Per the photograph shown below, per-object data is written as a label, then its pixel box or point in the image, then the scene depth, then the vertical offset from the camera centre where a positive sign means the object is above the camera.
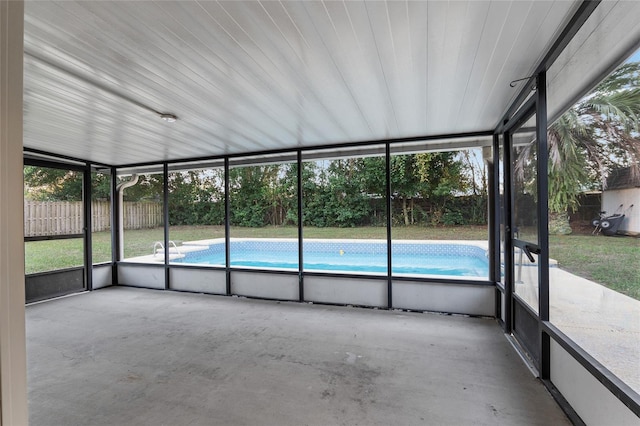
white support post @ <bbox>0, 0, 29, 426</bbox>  0.66 -0.02
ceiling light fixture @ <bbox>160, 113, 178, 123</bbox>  3.07 +1.05
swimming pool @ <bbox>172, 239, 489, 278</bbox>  8.34 -1.30
